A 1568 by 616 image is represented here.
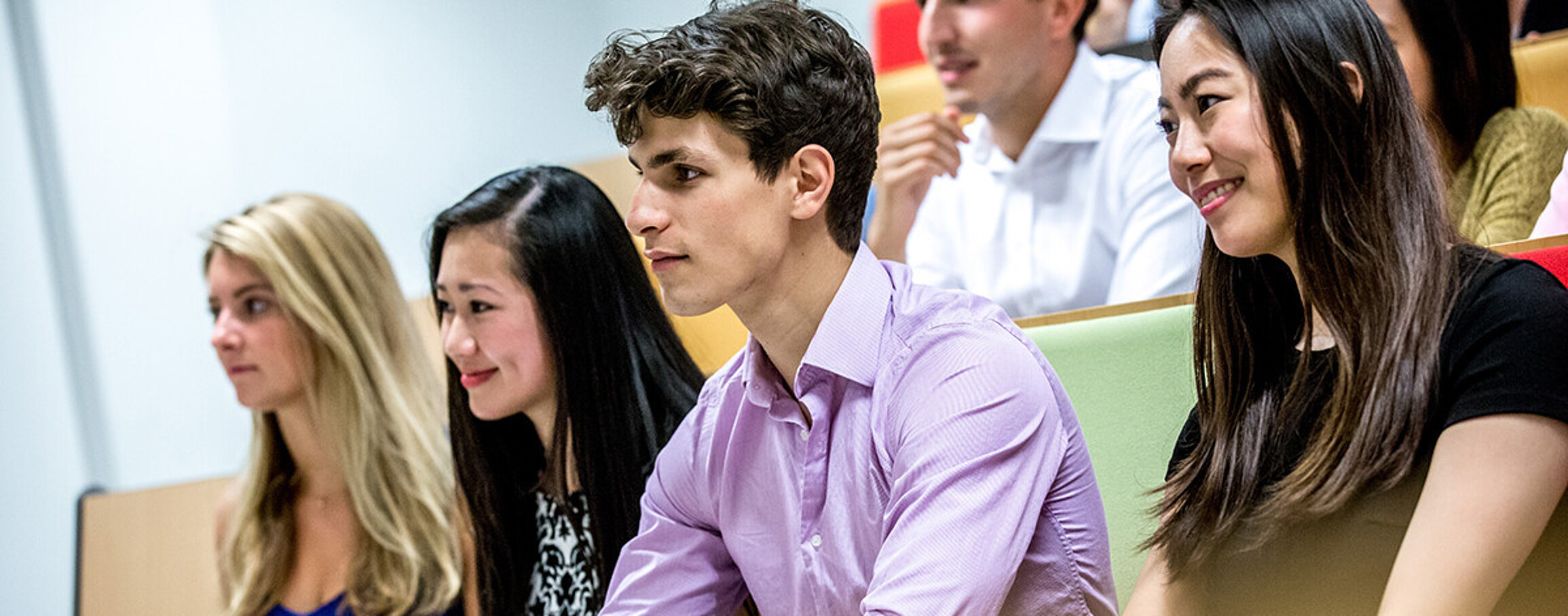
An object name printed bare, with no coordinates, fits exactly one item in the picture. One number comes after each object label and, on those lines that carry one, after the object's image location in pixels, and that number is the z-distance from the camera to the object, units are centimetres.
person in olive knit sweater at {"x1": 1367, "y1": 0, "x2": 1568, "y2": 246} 450
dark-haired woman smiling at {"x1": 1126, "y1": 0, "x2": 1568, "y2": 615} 388
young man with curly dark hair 405
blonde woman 479
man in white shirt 482
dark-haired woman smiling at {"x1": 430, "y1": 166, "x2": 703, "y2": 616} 446
